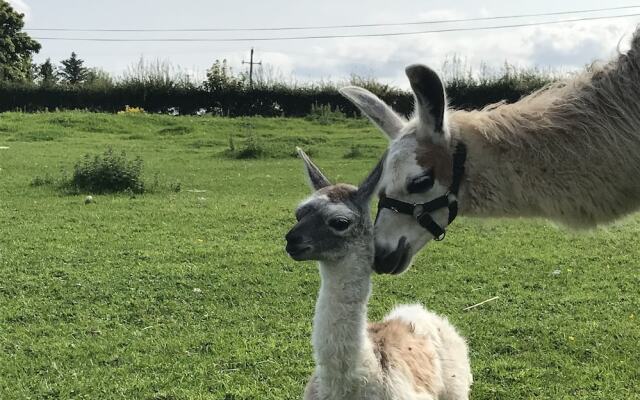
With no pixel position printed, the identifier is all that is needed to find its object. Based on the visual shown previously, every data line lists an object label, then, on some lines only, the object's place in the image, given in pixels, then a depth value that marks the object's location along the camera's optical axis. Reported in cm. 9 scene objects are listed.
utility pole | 2956
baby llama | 322
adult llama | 303
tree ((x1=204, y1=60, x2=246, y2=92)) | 2939
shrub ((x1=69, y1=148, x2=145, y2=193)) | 1116
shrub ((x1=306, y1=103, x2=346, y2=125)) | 2383
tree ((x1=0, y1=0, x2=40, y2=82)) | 4291
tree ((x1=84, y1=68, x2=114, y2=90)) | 2975
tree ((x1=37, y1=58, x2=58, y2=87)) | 2998
